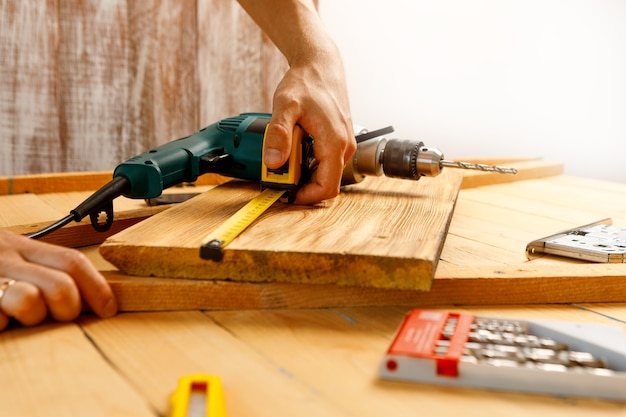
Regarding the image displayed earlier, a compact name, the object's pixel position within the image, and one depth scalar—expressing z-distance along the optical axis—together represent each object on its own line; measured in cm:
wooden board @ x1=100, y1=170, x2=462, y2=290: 75
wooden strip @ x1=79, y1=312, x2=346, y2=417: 54
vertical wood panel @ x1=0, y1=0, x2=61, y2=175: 185
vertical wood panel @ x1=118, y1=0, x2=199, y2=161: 201
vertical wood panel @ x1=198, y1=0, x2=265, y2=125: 209
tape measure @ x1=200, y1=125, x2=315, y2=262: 100
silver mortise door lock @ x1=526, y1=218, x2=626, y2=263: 93
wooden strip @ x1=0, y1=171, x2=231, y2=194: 144
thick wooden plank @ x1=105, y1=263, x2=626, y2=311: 76
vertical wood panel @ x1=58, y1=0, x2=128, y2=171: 192
